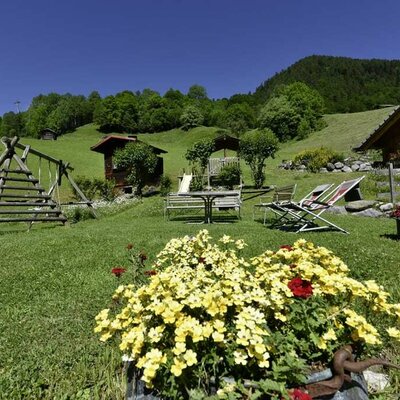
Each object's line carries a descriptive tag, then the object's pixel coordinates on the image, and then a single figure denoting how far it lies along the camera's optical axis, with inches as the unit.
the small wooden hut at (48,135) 2452.0
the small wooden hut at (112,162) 1085.8
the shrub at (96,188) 860.6
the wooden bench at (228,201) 470.9
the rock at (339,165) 935.7
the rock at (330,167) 948.0
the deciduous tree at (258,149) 872.5
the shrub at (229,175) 965.8
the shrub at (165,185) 917.3
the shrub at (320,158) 975.6
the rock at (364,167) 870.8
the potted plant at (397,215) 254.2
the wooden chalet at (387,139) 666.8
